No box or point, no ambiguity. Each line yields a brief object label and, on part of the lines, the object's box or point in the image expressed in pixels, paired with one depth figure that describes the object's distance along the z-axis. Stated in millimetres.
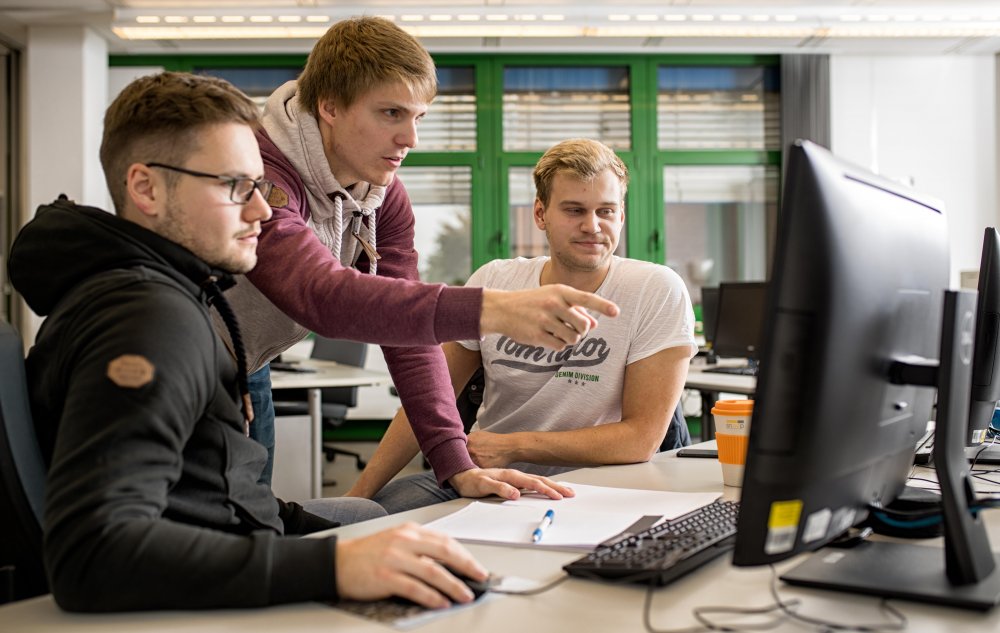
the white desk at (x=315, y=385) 3961
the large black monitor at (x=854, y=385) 754
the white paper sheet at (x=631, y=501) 1258
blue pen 1093
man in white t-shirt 1792
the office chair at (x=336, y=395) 5027
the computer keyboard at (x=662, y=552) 921
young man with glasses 827
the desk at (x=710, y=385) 3816
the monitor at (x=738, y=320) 4457
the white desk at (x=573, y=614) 810
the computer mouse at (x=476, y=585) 881
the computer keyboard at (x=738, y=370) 4262
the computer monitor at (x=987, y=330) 1556
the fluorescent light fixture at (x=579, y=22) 5562
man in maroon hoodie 1097
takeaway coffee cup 1422
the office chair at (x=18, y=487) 949
